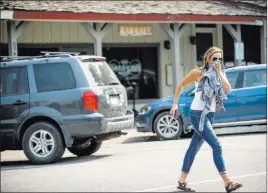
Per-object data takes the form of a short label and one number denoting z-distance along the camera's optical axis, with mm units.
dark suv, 16309
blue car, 22198
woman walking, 11557
